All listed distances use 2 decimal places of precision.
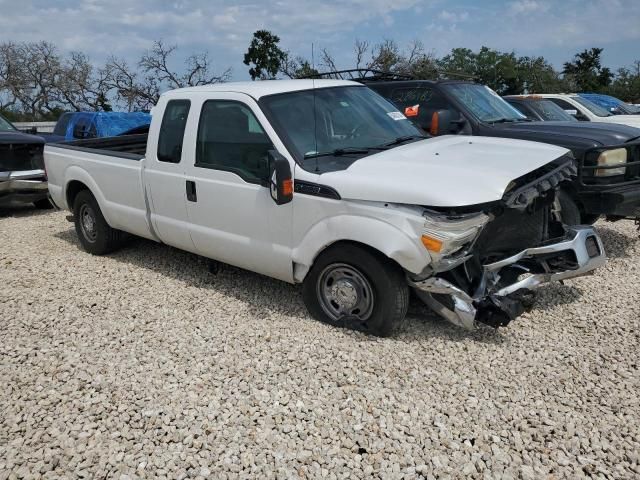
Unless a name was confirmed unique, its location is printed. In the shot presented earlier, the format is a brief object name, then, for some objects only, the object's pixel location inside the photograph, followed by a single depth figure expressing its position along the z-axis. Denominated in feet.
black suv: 18.25
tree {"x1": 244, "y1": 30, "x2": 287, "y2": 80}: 92.79
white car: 41.06
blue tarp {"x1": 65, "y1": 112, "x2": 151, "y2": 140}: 39.27
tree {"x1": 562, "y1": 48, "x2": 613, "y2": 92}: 142.92
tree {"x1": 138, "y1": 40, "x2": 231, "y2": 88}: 95.25
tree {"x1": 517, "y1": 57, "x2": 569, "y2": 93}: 141.18
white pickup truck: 12.14
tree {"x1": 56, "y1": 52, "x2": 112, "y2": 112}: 110.63
